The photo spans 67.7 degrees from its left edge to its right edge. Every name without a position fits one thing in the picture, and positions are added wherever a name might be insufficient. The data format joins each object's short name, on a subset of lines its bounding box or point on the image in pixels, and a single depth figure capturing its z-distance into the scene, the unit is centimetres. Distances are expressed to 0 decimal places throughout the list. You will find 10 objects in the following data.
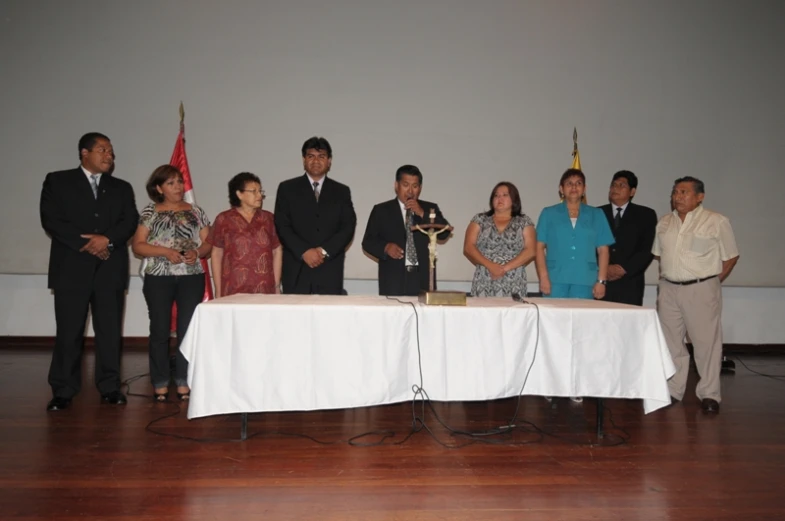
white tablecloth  282
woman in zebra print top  381
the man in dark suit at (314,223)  396
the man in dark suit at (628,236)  465
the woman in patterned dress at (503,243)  375
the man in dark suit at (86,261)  374
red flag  543
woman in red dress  379
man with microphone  392
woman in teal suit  392
